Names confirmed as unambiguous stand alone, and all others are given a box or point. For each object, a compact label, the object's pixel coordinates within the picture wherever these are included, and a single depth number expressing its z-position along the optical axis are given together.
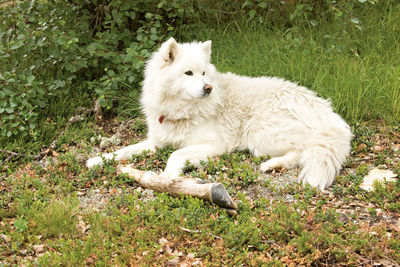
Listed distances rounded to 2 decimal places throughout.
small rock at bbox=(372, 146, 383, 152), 4.68
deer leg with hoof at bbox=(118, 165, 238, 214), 3.59
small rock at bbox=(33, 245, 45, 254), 3.36
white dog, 4.43
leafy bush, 5.26
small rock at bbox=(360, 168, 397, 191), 4.02
